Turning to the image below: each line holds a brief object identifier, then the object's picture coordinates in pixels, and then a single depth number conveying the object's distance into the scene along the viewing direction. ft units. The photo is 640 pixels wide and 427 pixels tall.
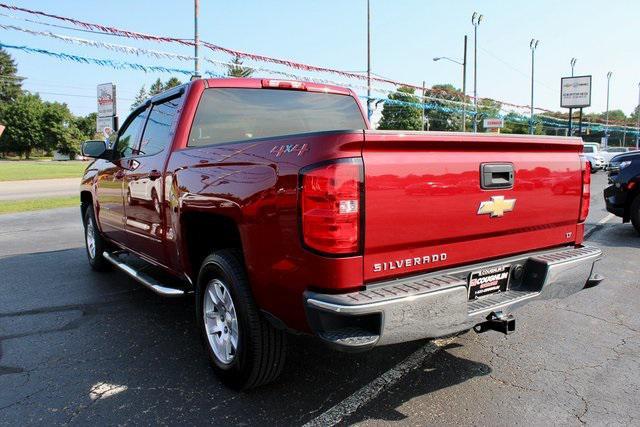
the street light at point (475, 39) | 121.24
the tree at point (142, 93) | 354.95
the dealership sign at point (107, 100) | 56.44
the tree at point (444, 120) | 297.12
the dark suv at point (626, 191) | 27.25
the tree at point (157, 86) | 333.09
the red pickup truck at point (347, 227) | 7.90
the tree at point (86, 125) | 301.22
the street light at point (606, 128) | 196.32
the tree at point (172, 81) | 283.53
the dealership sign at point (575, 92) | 151.33
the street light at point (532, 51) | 158.51
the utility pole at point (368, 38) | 87.15
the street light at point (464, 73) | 116.16
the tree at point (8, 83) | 314.76
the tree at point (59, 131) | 275.39
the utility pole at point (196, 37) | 56.01
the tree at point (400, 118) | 231.30
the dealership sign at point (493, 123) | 134.62
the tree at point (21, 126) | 267.80
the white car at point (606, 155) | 115.83
